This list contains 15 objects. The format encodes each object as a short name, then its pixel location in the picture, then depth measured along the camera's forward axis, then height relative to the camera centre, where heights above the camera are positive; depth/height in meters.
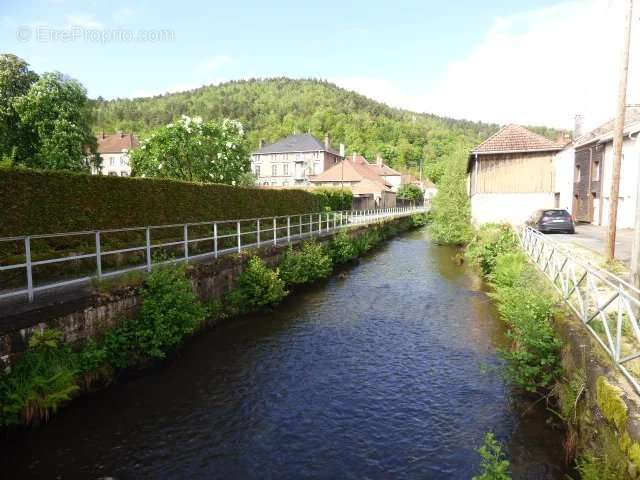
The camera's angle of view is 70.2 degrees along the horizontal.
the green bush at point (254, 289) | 13.85 -2.99
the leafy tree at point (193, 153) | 27.53 +2.43
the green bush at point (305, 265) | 17.31 -2.89
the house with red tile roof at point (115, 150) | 78.44 +7.21
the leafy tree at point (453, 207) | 32.09 -0.91
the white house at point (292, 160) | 78.38 +5.94
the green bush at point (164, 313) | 9.33 -2.58
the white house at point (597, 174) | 24.80 +1.35
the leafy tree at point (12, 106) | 31.33 +5.88
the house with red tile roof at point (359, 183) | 59.56 +1.43
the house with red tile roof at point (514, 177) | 31.16 +1.19
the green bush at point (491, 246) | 19.22 -2.24
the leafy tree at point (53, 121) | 31.66 +5.02
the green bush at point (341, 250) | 24.05 -3.01
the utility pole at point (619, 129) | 12.64 +1.94
